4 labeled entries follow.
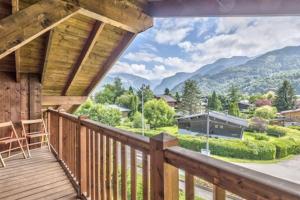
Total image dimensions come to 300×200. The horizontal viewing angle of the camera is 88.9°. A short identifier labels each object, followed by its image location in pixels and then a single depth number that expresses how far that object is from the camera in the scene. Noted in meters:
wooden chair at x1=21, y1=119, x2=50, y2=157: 2.98
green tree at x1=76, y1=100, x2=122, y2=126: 11.81
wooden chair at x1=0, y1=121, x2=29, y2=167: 2.62
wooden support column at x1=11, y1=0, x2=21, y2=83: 1.88
